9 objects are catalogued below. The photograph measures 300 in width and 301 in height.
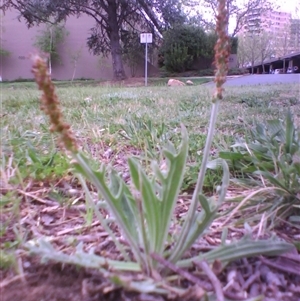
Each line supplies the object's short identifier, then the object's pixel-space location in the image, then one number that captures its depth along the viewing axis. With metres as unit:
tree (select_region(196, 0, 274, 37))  21.72
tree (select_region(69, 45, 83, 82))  22.27
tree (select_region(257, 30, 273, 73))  38.47
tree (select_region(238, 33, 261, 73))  34.00
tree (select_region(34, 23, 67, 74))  22.34
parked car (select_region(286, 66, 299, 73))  33.83
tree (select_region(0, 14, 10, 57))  22.06
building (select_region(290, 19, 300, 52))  26.26
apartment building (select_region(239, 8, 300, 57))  22.30
